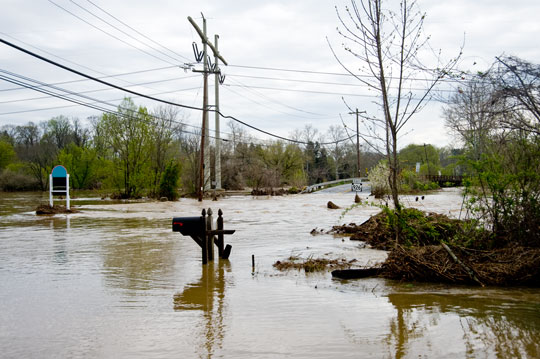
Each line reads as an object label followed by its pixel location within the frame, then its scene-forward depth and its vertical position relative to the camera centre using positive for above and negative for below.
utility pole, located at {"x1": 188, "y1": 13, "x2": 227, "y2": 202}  34.81 +5.44
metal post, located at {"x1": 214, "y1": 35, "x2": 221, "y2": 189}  41.12 +4.61
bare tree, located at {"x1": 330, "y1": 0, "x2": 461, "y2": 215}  9.70 +2.29
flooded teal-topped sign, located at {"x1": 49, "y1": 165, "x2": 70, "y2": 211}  27.77 +0.66
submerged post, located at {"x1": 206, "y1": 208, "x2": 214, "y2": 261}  10.30 -1.17
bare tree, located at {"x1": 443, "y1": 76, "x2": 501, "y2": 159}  6.89 +1.01
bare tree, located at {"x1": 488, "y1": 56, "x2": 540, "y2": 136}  6.46 +1.30
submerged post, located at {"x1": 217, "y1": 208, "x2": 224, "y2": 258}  11.02 -1.31
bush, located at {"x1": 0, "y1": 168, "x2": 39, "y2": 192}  68.38 +1.12
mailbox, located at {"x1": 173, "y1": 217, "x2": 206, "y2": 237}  9.93 -0.78
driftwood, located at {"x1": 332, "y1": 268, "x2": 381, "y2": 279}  8.76 -1.60
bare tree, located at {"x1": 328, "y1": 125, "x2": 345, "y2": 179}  90.12 +6.53
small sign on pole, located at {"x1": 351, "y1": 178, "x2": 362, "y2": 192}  41.89 +0.11
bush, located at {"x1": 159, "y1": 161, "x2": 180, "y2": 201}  38.19 +0.41
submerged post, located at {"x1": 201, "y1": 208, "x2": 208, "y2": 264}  10.20 -1.27
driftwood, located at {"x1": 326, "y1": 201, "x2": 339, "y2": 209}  28.28 -1.16
